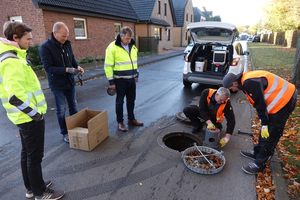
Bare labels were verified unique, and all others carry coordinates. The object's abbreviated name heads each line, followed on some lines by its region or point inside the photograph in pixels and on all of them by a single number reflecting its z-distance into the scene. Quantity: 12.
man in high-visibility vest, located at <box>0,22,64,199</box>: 2.02
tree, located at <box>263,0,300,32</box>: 14.35
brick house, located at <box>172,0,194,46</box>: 34.88
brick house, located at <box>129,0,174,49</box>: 23.25
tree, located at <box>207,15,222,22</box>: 49.85
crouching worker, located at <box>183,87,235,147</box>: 3.51
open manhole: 4.23
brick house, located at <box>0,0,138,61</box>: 10.84
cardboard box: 3.56
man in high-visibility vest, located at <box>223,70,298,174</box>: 2.62
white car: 6.52
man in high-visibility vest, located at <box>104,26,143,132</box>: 3.94
